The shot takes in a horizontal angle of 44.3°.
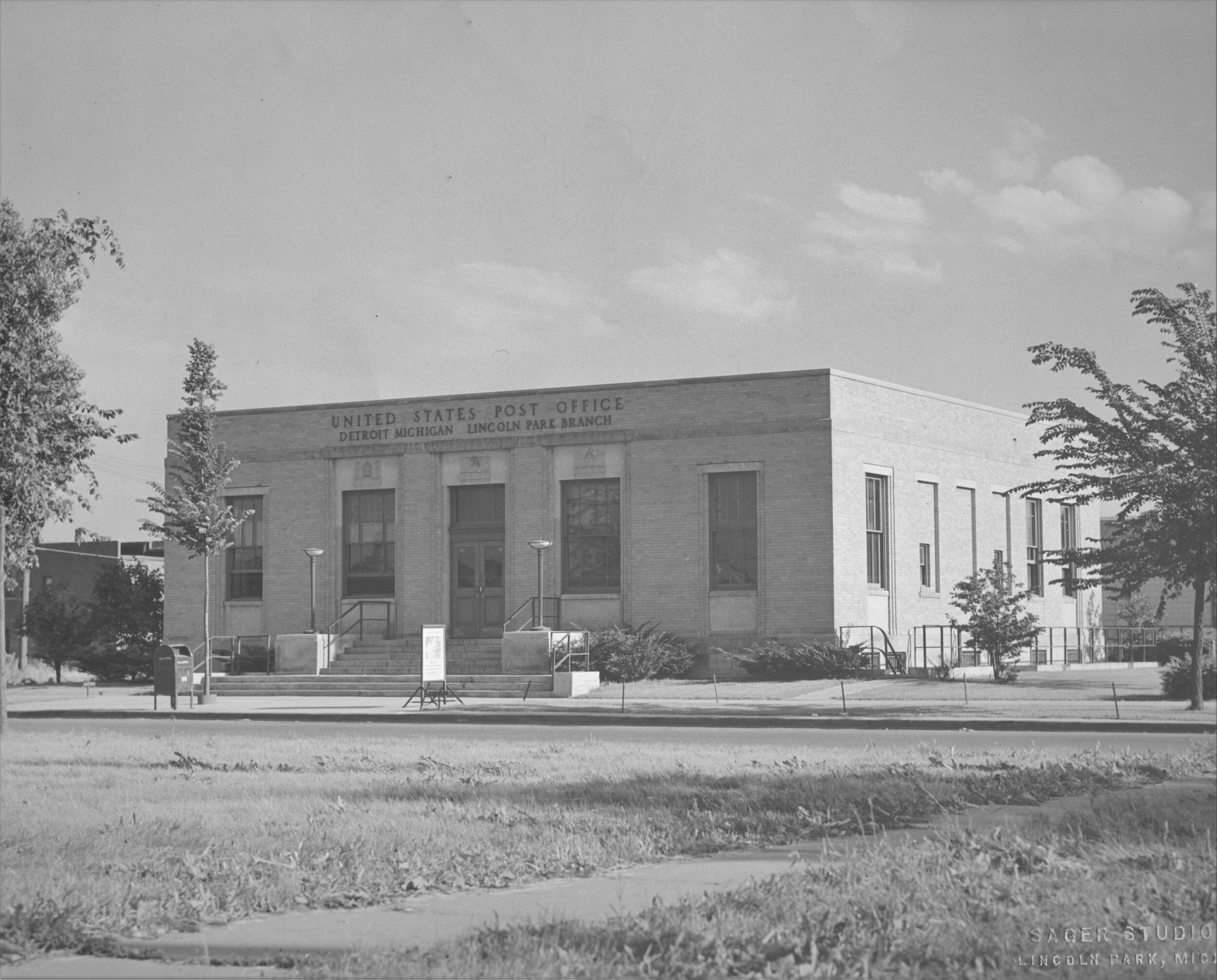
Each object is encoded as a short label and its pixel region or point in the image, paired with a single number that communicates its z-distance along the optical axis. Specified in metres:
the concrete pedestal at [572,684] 33.00
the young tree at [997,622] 33.59
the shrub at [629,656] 36.00
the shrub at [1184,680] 28.36
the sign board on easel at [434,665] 29.75
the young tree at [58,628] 45.25
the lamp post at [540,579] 35.78
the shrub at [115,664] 42.81
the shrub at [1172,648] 42.09
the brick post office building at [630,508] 38.03
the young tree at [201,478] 34.44
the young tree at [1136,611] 56.72
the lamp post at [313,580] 39.03
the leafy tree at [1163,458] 24.17
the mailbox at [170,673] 30.23
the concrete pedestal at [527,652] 36.06
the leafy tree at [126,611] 45.38
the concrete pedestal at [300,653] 38.91
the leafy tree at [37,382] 20.08
